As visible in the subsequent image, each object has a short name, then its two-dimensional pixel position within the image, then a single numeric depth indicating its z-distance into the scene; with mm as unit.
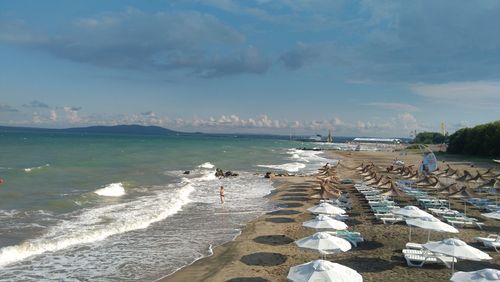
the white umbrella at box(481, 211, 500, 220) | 18056
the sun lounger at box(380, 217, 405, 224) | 20000
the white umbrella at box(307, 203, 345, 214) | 18656
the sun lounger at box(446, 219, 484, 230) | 19453
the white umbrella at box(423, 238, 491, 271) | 11707
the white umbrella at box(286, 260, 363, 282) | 9836
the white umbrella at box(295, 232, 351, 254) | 12492
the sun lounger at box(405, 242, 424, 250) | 15164
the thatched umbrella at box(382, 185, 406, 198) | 25505
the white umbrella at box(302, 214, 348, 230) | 15641
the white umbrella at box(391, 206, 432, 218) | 16472
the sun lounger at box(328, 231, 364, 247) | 16047
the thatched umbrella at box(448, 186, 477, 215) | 26300
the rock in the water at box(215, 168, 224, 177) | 42403
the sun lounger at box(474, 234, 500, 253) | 15570
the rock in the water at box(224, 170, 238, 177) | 42744
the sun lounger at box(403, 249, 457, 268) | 13781
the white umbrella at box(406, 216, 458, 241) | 14477
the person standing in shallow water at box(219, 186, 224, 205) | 26397
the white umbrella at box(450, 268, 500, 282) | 9532
